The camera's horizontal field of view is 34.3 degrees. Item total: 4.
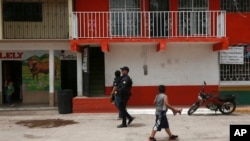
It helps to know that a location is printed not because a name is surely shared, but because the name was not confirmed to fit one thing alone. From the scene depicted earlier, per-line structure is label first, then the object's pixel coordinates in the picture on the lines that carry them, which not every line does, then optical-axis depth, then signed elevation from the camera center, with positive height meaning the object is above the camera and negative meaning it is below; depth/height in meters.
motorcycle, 15.34 -1.49
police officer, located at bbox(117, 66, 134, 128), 12.47 -0.85
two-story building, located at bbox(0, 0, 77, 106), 17.84 +0.95
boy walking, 10.15 -1.21
